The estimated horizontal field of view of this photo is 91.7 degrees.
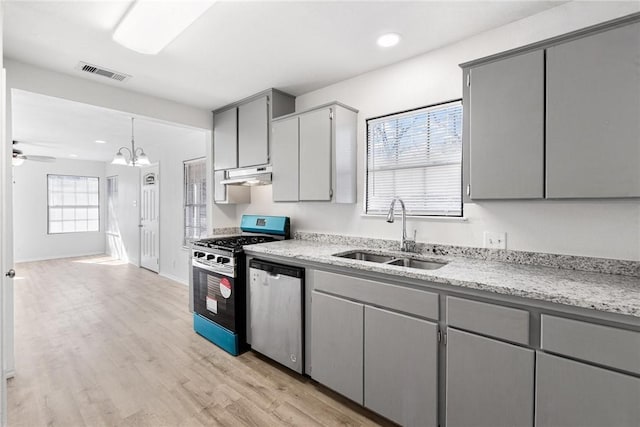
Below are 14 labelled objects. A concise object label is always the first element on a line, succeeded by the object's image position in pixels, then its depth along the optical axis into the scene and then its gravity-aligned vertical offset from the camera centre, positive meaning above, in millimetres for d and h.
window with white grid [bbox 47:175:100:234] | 7758 +137
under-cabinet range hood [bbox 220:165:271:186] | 3266 +363
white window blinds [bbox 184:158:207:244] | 5047 +168
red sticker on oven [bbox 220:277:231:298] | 2861 -729
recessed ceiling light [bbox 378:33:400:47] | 2201 +1230
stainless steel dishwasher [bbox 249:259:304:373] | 2410 -843
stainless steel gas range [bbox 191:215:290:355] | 2826 -719
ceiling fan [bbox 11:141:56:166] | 4773 +875
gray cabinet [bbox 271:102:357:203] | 2685 +502
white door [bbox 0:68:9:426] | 1480 -374
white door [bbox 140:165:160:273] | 6121 -220
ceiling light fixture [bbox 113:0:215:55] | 1742 +1130
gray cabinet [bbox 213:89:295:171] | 3275 +921
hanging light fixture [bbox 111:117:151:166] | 4164 +663
